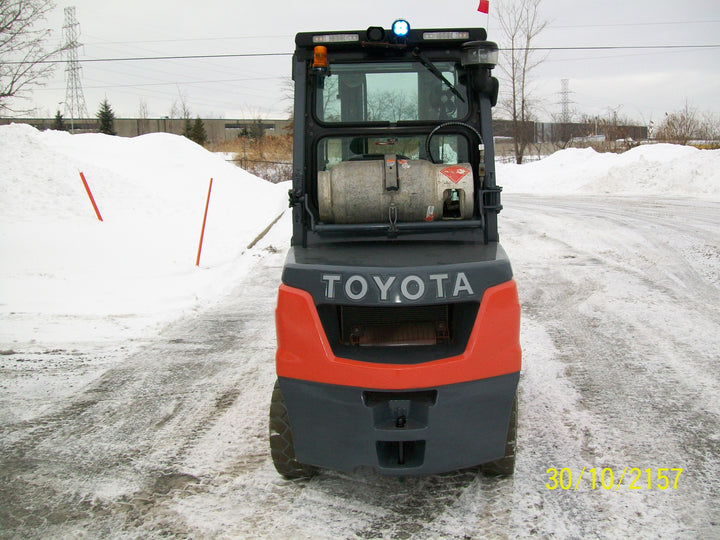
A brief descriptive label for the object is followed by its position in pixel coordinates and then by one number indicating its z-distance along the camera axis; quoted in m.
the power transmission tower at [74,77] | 46.10
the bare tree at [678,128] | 40.22
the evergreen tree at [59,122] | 66.75
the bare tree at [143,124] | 77.79
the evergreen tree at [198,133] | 56.50
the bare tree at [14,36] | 13.76
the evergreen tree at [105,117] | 59.06
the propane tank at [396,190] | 3.68
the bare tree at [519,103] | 38.62
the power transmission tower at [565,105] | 53.31
